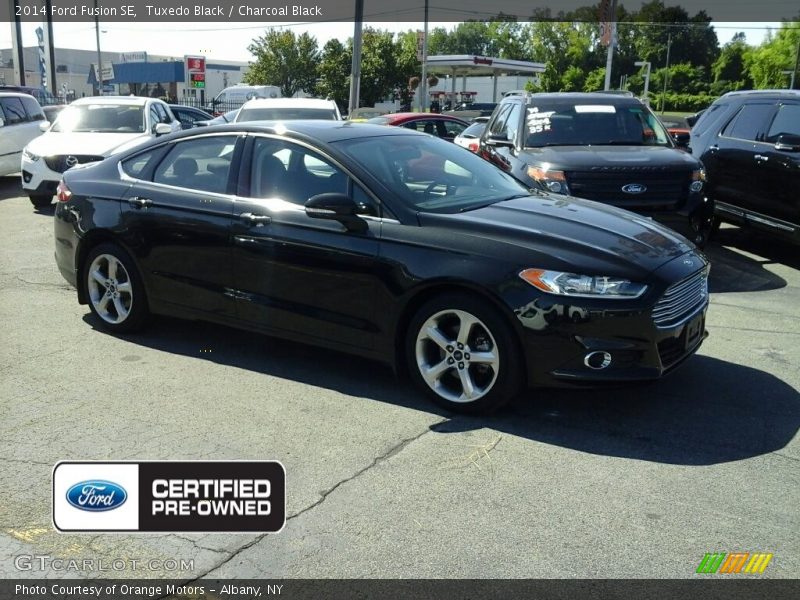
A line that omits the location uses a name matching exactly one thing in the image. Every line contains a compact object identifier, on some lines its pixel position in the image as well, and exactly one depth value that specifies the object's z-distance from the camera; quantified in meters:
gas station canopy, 45.41
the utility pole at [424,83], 38.31
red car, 16.19
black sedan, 4.42
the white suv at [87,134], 12.23
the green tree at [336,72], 55.03
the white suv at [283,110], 14.62
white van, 45.97
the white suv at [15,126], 15.15
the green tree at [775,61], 68.38
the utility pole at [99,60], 46.36
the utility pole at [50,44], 29.16
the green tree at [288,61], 59.91
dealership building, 63.01
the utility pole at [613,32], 32.76
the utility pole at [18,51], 29.11
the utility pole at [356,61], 27.05
